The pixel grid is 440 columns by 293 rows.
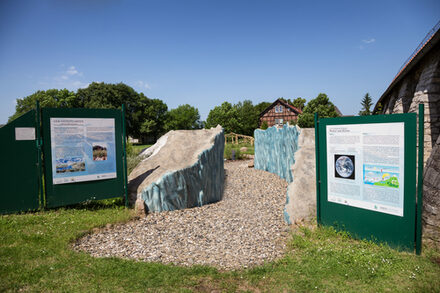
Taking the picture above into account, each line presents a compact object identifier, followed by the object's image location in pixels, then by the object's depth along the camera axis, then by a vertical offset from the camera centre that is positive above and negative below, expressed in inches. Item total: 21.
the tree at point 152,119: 1870.1 +146.9
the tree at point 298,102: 2727.4 +347.8
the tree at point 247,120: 2221.9 +140.6
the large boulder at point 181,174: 258.1 -36.6
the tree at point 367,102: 1670.5 +206.7
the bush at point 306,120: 1631.4 +98.1
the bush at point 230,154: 755.4 -45.4
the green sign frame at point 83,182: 231.6 -37.2
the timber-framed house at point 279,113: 2036.2 +180.0
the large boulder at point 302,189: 223.3 -46.8
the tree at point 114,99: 1621.6 +254.4
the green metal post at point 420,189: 142.0 -29.4
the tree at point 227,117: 2159.3 +166.3
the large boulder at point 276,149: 402.9 -20.9
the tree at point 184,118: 2330.7 +192.2
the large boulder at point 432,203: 154.5 -39.8
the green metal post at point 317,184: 196.7 -34.7
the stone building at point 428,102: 157.4 +51.2
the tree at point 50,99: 1599.4 +250.0
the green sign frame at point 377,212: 151.3 -47.3
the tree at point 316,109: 1638.8 +164.4
